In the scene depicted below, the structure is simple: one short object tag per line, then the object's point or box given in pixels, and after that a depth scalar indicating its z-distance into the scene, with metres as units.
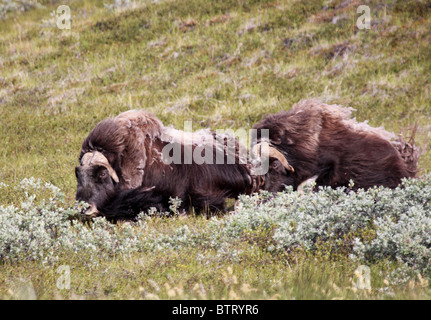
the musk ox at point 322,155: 16.55
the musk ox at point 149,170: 15.66
